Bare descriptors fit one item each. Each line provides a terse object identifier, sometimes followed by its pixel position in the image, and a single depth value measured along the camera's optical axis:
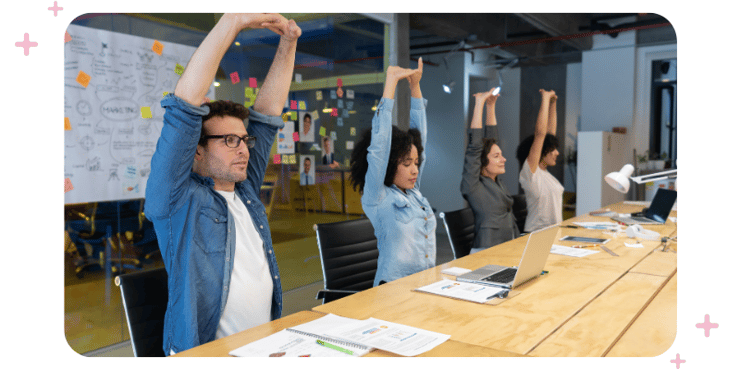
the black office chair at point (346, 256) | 2.59
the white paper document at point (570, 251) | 2.78
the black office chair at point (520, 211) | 4.54
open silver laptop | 2.01
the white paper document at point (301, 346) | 1.32
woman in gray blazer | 3.49
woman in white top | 4.28
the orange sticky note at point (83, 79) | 2.97
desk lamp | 3.50
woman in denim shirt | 2.50
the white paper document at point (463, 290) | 1.88
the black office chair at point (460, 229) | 3.25
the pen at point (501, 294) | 1.90
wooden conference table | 1.42
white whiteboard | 2.97
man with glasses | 1.54
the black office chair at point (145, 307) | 1.69
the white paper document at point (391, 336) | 1.36
